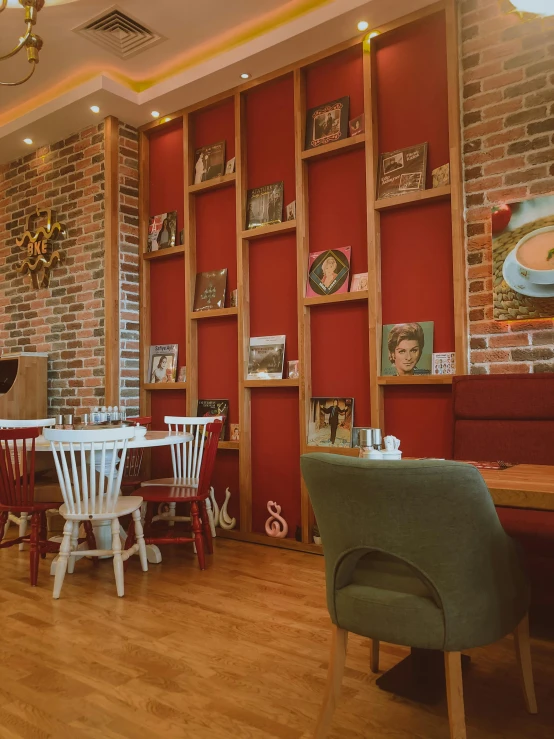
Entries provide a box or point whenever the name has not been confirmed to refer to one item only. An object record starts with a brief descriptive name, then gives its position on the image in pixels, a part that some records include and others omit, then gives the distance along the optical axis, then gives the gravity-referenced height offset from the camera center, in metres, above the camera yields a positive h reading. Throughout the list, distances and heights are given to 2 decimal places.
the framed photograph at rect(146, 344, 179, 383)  5.04 +0.19
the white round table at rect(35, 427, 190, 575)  3.50 -0.89
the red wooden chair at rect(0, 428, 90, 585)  3.31 -0.58
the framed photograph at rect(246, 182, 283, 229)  4.38 +1.33
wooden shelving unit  3.69 +0.93
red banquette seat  2.99 -0.19
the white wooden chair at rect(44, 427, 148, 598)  3.10 -0.57
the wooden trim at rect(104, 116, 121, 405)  4.97 +1.03
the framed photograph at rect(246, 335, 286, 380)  4.34 +0.20
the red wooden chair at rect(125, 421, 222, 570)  3.60 -0.66
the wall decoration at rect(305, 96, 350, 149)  4.06 +1.80
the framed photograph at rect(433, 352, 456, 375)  3.55 +0.12
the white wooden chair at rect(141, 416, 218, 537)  4.02 -0.58
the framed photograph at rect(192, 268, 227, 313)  4.70 +0.75
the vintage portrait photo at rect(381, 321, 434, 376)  3.67 +0.21
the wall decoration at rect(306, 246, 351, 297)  4.04 +0.77
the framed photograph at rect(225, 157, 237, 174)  4.64 +1.70
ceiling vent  4.07 +2.50
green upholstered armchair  1.46 -0.44
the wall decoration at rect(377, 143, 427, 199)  3.72 +1.34
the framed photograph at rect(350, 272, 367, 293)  3.93 +0.67
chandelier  2.49 +1.51
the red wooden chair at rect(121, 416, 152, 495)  4.38 -0.59
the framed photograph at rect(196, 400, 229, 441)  4.67 -0.19
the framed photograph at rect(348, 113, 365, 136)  3.97 +1.73
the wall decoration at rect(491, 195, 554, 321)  3.21 +0.67
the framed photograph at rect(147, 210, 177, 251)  5.05 +1.32
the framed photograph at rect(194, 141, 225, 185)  4.73 +1.78
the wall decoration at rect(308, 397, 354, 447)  3.98 -0.26
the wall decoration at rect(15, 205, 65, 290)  5.49 +1.29
